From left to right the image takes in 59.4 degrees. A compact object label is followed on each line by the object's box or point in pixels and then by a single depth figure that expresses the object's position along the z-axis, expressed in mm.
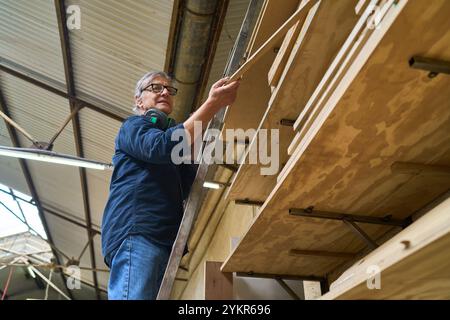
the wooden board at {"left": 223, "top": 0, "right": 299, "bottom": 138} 1597
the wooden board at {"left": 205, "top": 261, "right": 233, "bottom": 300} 1881
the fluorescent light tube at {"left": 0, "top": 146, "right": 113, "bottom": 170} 4469
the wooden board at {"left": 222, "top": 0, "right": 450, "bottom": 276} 944
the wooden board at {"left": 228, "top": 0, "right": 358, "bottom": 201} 1316
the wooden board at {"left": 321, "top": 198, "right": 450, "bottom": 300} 828
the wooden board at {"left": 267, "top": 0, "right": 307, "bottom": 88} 1445
